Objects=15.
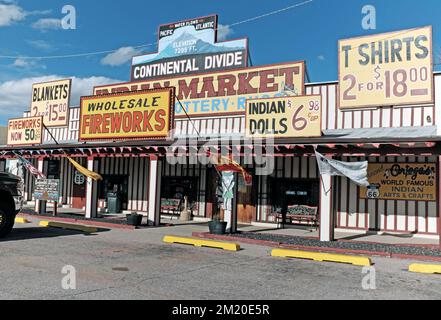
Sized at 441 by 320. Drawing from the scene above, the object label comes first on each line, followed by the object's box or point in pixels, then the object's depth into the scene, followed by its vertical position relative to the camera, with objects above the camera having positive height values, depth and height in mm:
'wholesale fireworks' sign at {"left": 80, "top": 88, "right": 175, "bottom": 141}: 16641 +2837
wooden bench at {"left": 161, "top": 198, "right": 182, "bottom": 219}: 20375 -1093
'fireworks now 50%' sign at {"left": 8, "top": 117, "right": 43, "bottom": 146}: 21562 +2557
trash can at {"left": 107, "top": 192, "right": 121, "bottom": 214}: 21734 -1089
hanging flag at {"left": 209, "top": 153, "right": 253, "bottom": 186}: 14366 +708
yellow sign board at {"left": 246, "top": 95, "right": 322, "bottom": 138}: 14117 +2486
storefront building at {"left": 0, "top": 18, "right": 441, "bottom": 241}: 14055 +1091
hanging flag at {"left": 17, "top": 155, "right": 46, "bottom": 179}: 19453 +444
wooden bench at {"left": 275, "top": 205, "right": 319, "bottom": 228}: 16922 -1094
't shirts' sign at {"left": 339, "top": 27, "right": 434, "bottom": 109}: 16062 +4831
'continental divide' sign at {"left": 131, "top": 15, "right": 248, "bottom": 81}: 21359 +7068
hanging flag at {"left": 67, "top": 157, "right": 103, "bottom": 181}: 17406 +343
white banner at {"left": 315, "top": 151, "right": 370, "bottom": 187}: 12734 +625
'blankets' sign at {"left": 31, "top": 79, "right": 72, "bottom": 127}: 25703 +4975
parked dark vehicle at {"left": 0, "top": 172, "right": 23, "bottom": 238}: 11695 -601
